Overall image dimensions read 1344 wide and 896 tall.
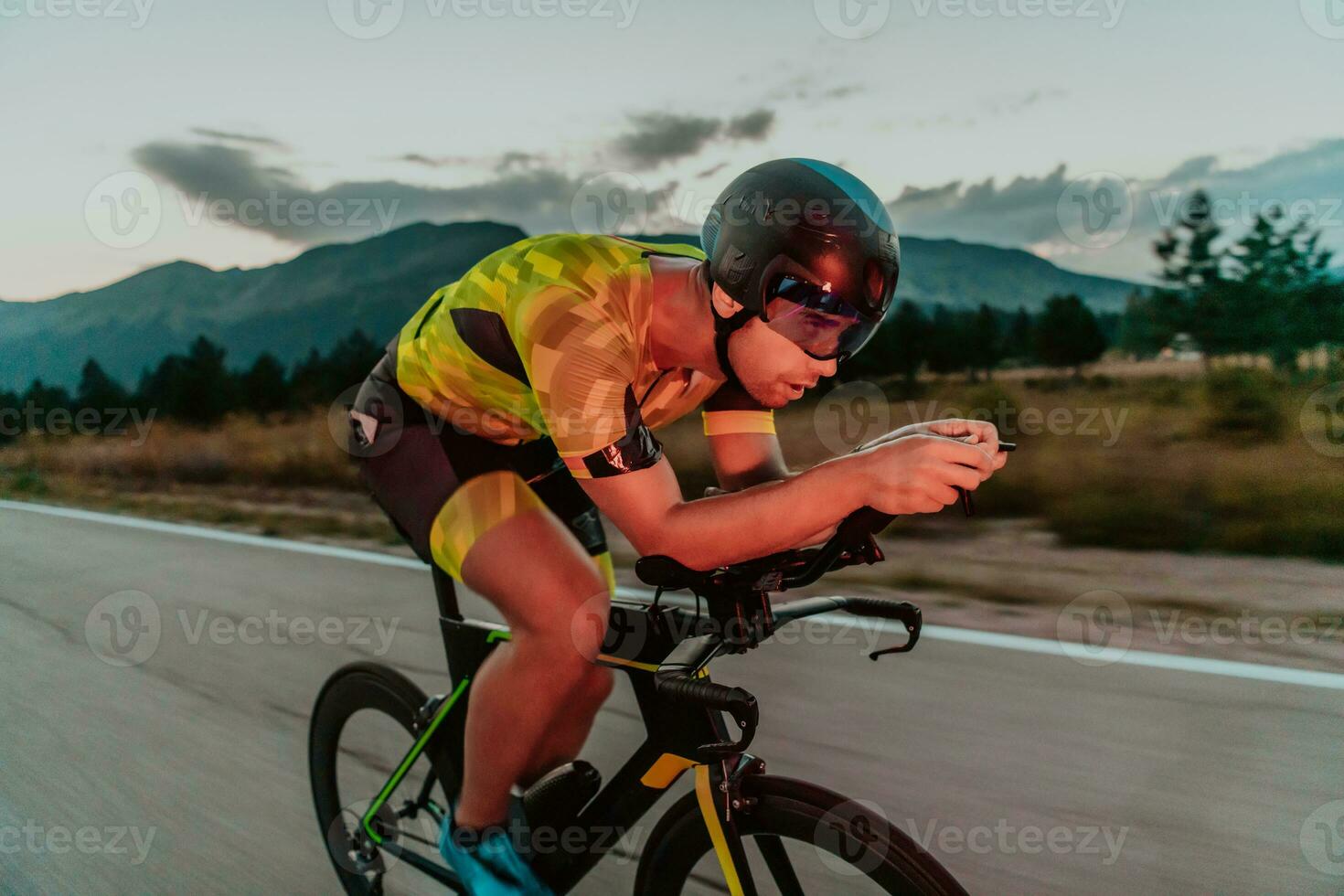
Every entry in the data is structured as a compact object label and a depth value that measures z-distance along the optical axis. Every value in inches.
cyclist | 63.5
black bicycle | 61.3
